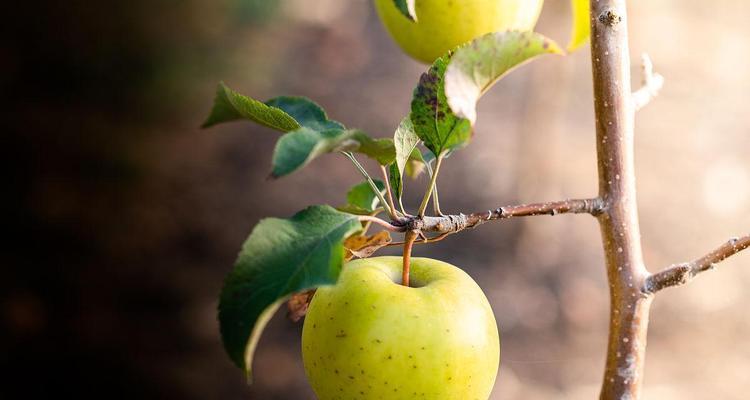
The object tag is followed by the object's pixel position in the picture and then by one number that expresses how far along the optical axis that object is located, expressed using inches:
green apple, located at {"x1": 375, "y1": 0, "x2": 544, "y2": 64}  42.6
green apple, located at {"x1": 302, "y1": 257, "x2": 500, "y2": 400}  39.6
